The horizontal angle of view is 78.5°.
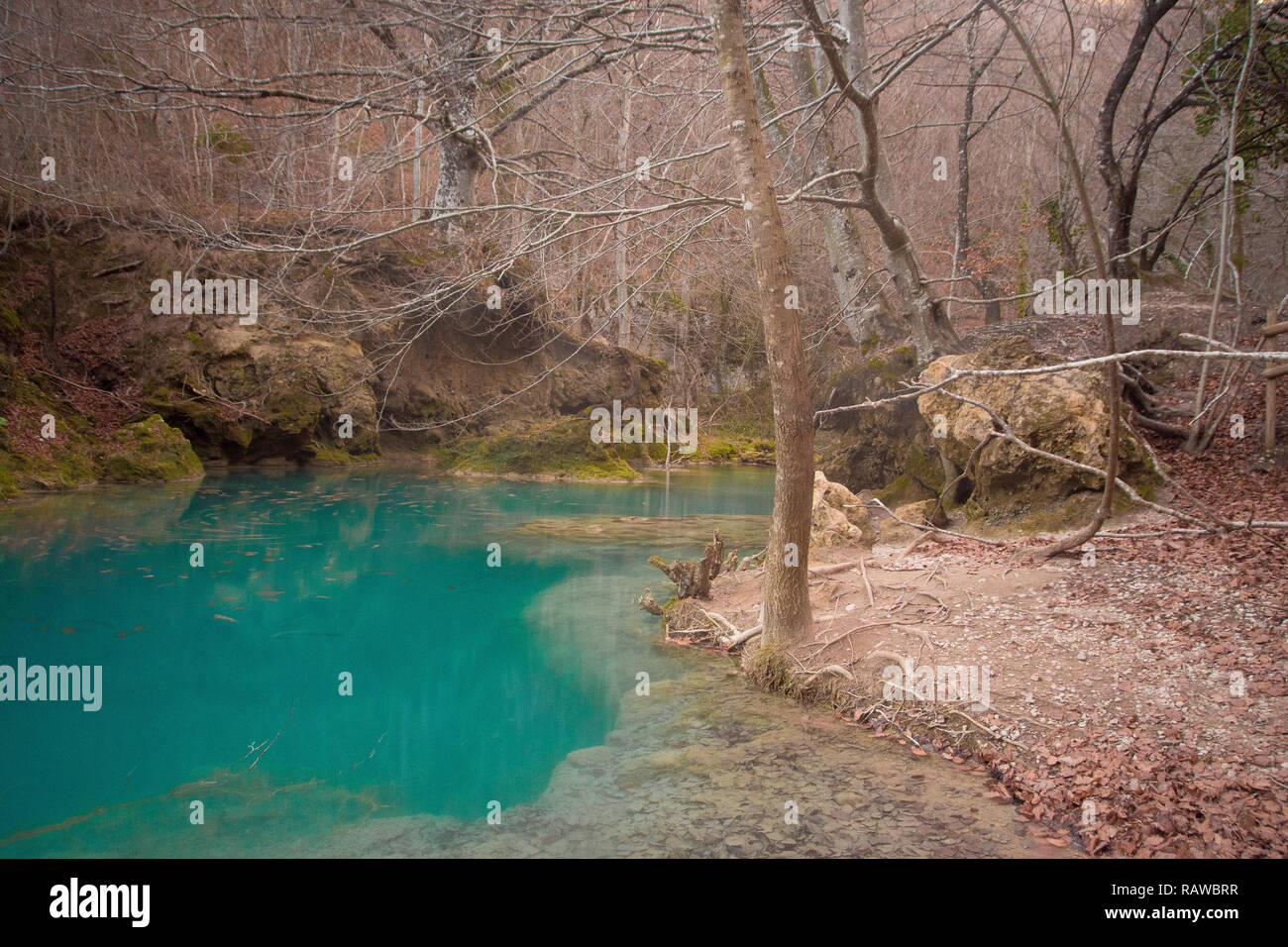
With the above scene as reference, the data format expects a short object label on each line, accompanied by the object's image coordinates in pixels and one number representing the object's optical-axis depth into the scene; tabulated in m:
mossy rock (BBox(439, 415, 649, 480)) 20.22
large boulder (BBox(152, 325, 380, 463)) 17.25
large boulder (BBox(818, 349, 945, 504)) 11.59
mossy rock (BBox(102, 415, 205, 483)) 14.91
